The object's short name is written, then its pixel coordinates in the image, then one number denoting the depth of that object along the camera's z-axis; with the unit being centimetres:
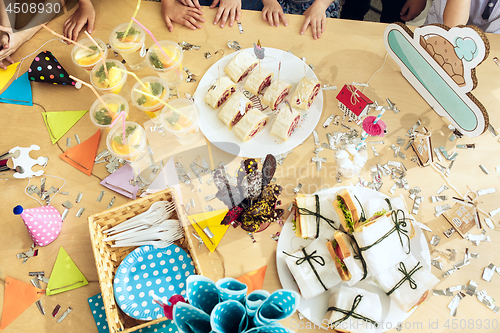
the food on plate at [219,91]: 150
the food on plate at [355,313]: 107
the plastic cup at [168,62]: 151
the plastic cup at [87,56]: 154
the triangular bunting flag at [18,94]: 155
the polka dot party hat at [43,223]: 120
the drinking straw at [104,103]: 133
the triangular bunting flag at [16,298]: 123
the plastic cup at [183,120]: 141
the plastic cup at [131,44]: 154
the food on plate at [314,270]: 113
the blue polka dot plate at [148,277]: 116
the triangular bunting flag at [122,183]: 138
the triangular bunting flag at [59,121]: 149
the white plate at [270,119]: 143
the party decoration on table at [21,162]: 141
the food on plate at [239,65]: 156
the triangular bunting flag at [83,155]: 143
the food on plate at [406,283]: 110
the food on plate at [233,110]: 146
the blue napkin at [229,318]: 75
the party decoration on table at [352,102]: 137
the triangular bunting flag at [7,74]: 160
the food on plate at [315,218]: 121
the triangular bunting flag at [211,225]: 130
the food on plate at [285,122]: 140
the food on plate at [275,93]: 149
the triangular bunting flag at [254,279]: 123
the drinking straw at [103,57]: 141
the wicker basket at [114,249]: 110
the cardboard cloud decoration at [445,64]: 116
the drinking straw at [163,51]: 142
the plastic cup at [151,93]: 144
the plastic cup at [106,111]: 139
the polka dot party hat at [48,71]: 151
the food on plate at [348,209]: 113
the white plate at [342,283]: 114
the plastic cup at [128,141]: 135
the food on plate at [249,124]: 142
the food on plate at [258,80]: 153
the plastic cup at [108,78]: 147
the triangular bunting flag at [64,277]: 125
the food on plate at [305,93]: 146
